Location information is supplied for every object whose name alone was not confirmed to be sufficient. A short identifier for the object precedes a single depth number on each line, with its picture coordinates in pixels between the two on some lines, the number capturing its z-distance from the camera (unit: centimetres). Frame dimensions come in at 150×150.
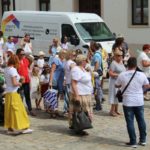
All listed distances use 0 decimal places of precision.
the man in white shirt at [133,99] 945
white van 2181
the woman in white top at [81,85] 1028
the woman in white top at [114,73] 1208
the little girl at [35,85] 1304
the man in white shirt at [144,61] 1382
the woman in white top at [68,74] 1198
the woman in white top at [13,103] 1032
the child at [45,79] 1285
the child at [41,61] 1695
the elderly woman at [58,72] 1236
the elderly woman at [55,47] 1697
